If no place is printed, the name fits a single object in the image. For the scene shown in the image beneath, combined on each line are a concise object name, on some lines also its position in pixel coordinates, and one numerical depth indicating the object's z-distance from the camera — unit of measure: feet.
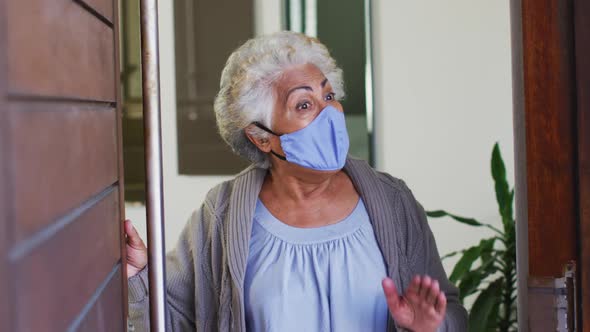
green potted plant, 9.73
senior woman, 5.64
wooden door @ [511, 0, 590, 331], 3.46
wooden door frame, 3.42
